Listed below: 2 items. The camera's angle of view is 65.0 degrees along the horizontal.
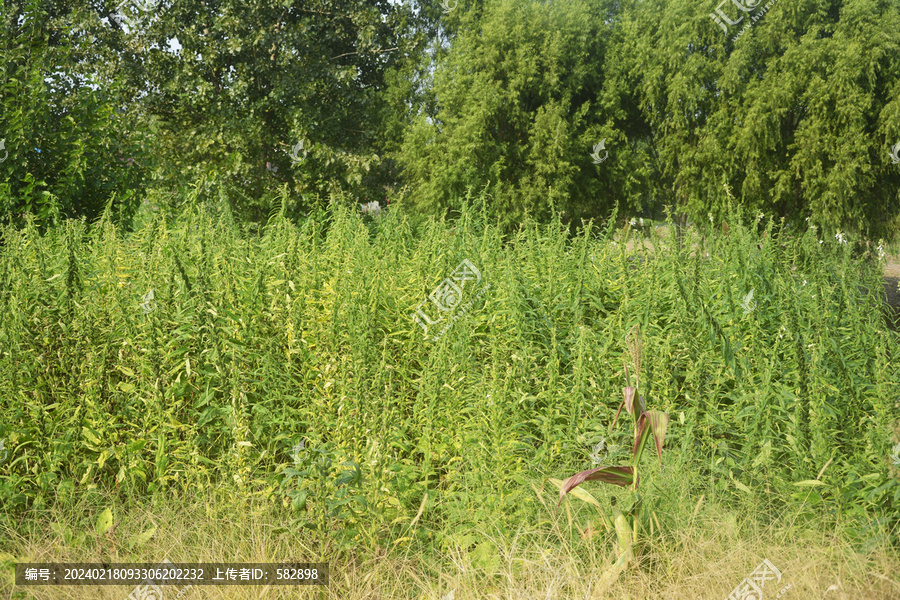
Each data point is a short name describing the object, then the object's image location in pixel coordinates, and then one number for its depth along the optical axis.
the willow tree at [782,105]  13.34
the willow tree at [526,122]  15.11
